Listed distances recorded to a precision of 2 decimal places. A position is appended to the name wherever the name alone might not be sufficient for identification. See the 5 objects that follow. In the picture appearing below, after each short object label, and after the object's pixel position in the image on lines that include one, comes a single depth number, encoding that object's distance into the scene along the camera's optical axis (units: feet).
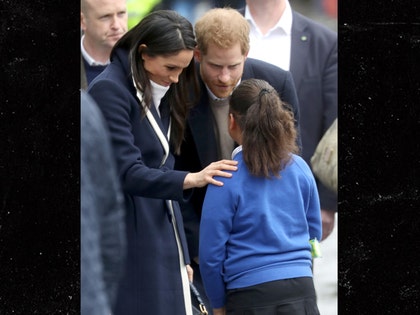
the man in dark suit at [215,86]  34.91
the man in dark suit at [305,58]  36.96
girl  31.35
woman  34.30
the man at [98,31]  35.70
